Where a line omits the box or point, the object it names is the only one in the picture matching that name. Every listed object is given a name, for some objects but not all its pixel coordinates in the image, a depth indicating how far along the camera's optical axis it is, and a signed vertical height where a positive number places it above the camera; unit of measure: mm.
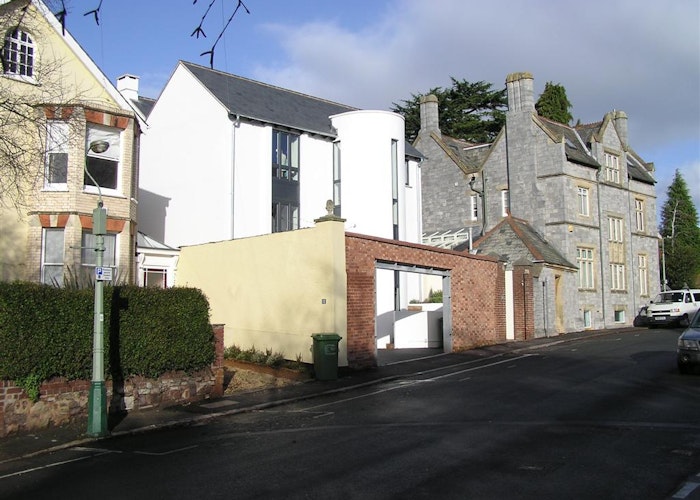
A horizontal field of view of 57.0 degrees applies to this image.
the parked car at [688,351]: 14930 -1088
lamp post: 10977 -883
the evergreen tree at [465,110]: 53572 +16314
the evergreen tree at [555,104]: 56969 +17817
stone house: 33375 +5845
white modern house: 27359 +6224
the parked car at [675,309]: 32938 -250
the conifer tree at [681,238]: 57875 +7186
